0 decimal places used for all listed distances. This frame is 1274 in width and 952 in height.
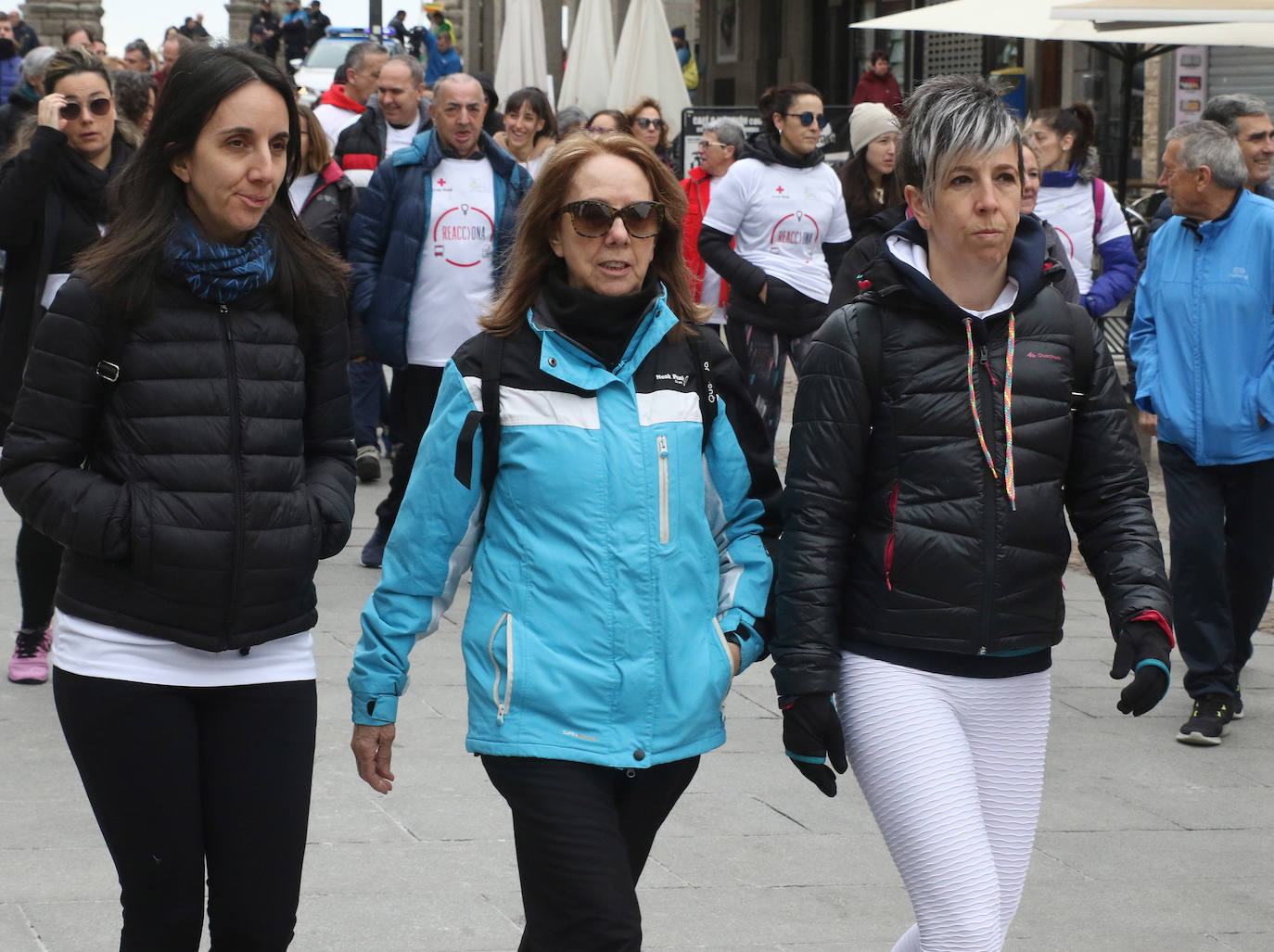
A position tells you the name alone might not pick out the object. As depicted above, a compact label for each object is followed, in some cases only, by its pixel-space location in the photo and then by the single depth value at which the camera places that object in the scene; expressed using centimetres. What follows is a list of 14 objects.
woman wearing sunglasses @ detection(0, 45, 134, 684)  1207
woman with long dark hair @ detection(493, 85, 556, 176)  2335
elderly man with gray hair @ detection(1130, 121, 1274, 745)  1297
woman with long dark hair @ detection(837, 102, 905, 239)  1672
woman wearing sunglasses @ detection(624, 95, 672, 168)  2795
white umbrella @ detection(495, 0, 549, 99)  3999
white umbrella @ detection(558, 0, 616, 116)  4043
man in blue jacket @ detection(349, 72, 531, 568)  1621
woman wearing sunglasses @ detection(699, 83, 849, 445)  1778
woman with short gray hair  660
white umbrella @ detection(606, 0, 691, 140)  3887
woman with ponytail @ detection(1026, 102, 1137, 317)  1717
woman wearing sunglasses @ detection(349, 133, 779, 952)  634
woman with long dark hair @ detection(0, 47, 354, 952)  638
